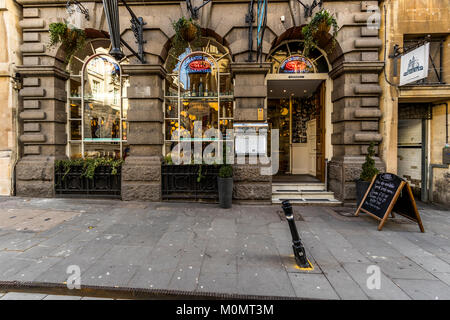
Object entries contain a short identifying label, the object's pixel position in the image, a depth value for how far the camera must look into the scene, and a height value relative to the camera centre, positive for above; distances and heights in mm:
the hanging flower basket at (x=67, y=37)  6754 +4259
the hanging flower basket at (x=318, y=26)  6301 +4227
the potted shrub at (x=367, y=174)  5934 -505
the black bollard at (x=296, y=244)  3250 -1439
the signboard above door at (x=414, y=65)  5711 +2766
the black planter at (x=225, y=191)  6357 -1062
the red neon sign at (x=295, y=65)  7898 +3666
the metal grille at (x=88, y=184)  7219 -918
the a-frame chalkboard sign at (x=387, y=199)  4789 -1084
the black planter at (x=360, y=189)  5926 -951
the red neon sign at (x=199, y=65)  7770 +3628
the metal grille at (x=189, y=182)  6938 -842
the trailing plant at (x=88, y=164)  7086 -196
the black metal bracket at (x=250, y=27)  6635 +4371
